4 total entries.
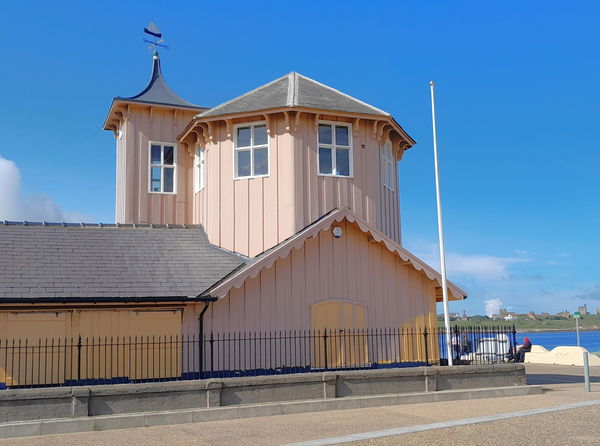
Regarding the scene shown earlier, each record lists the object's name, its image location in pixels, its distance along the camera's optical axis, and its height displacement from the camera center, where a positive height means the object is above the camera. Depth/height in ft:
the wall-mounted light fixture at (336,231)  63.55 +9.25
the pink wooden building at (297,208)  60.85 +12.93
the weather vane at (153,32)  94.99 +42.26
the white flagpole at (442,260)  58.38 +6.07
